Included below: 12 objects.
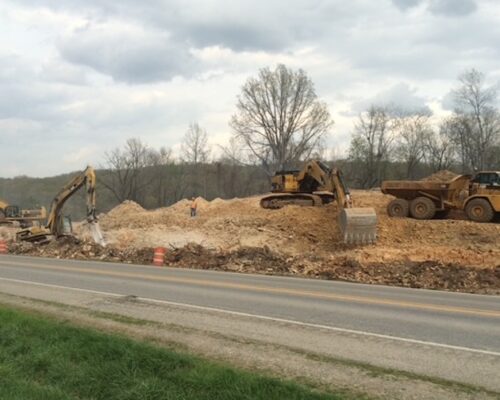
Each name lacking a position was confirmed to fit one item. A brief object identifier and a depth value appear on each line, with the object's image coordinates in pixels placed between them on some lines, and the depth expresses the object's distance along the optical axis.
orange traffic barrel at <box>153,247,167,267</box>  23.00
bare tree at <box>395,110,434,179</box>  91.06
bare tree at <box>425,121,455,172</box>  89.69
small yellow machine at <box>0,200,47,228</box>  46.94
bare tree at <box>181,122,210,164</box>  101.88
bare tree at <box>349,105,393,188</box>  86.12
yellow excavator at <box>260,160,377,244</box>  24.42
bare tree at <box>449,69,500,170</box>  81.88
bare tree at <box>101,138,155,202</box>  97.44
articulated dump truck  27.17
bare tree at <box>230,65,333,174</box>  83.06
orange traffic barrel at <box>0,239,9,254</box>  30.22
